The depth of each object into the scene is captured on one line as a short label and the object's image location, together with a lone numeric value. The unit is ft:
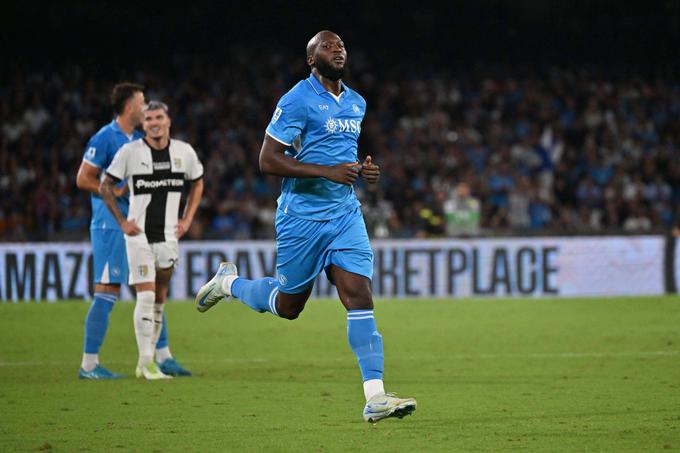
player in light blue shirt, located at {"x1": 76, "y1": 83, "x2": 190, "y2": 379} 63.67
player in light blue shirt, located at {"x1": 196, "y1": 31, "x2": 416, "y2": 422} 44.50
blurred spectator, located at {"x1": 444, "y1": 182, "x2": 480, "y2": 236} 131.54
